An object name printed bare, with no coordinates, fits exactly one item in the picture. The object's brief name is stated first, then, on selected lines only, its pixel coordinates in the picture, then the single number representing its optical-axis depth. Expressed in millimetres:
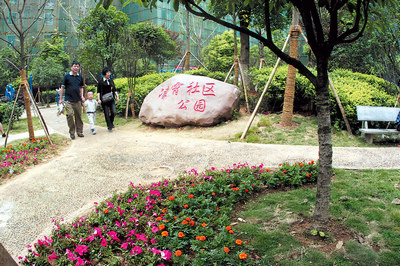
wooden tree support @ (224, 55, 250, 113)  9594
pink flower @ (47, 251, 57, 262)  2640
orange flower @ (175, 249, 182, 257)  2527
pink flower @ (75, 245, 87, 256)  2658
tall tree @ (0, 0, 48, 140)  6765
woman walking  8507
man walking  7648
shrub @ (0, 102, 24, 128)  11289
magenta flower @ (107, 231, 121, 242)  2902
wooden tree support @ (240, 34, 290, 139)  7367
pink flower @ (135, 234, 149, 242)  2814
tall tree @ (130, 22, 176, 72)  19766
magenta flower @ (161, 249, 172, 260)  2558
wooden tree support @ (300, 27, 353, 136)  7484
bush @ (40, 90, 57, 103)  27478
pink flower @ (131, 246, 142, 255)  2646
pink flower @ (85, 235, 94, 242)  2901
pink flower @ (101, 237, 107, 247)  2758
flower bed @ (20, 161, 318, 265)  2641
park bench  7066
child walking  8525
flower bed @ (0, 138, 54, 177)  5453
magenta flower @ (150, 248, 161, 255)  2636
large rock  8641
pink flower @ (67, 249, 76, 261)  2597
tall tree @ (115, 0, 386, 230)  2555
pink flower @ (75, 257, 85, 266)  2523
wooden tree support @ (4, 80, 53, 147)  7020
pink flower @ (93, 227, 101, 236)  2968
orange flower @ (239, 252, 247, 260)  2383
